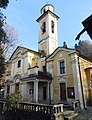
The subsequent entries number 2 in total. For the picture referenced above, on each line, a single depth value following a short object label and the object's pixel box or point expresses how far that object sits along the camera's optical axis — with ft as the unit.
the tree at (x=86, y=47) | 148.22
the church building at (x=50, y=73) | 55.11
